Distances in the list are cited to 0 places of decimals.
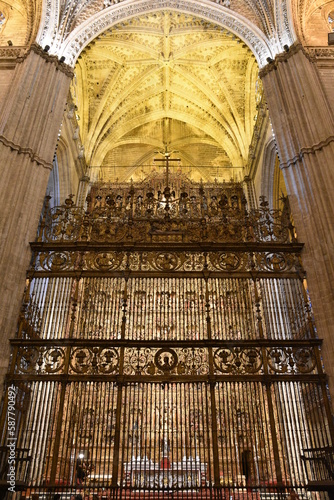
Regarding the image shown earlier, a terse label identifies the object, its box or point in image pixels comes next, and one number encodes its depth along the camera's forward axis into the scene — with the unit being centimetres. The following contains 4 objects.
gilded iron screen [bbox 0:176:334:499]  745
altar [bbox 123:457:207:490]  649
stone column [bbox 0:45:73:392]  842
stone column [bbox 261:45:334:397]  832
